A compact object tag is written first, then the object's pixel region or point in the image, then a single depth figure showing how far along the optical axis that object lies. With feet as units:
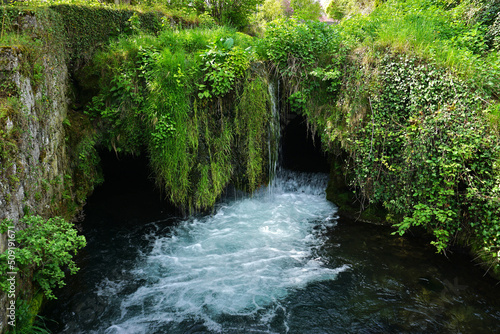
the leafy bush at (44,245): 11.00
